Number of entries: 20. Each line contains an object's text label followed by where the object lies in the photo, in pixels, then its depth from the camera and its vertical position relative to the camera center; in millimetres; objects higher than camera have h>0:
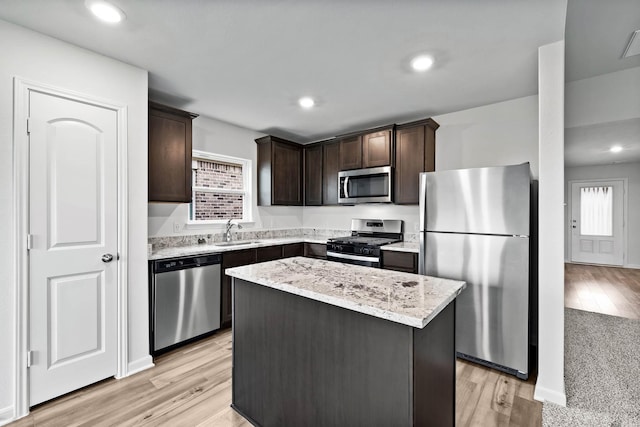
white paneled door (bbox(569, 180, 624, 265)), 6797 -225
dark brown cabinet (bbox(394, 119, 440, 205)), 3445 +692
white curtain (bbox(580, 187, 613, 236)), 6939 +41
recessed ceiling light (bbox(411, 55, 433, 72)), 2245 +1205
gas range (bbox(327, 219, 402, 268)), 3396 -360
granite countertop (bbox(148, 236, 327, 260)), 2701 -387
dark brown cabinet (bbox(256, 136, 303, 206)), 4129 +609
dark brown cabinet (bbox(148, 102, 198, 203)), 2773 +585
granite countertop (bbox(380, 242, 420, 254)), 3141 -394
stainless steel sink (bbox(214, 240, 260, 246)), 3590 -390
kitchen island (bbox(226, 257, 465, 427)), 1175 -646
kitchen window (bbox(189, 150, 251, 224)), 3619 +326
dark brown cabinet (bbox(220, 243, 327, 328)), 3164 -542
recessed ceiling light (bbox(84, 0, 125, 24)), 1676 +1213
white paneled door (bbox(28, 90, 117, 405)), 1948 -233
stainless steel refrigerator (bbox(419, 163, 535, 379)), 2318 -355
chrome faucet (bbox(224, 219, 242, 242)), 3777 -255
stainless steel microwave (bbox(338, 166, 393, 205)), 3657 +360
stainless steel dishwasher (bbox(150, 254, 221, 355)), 2607 -839
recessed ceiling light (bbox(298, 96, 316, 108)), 3084 +1217
